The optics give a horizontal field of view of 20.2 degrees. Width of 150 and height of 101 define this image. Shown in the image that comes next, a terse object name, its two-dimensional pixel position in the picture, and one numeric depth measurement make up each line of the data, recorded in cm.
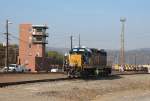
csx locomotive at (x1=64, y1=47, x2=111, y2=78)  4841
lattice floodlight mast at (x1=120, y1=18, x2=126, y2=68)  9785
